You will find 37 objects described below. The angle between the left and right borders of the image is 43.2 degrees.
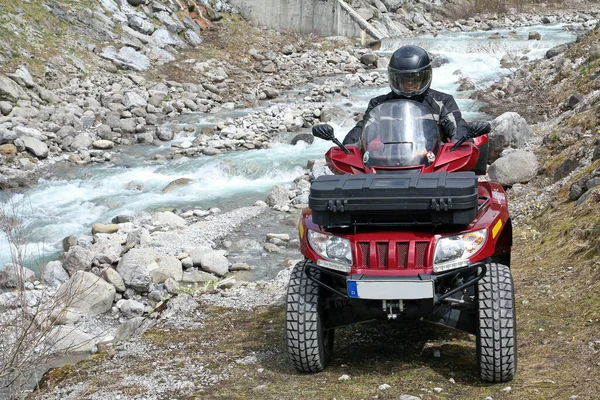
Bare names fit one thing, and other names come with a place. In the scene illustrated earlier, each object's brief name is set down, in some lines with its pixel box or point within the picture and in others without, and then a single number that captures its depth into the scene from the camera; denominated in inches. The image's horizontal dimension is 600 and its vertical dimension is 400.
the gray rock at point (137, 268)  420.2
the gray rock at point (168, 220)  545.6
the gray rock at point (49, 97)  837.8
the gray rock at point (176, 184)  644.7
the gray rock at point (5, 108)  774.5
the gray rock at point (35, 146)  714.2
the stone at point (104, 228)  537.3
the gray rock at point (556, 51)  902.2
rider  235.9
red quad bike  189.0
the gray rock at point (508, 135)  511.8
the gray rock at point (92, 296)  392.2
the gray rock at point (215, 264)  446.6
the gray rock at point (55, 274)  445.1
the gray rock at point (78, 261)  456.5
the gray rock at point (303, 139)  765.0
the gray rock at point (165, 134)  804.0
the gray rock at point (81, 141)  752.0
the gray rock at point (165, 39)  1087.0
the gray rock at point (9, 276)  428.1
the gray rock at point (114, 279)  419.5
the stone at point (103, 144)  765.9
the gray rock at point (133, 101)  875.4
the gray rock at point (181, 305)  303.7
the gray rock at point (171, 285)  415.3
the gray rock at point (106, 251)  459.8
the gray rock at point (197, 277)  434.9
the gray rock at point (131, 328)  301.7
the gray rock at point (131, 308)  393.4
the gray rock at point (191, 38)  1135.6
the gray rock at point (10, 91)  802.8
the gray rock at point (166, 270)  432.8
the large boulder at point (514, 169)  444.8
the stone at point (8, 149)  698.8
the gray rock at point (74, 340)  320.8
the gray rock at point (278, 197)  583.5
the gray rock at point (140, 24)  1084.5
